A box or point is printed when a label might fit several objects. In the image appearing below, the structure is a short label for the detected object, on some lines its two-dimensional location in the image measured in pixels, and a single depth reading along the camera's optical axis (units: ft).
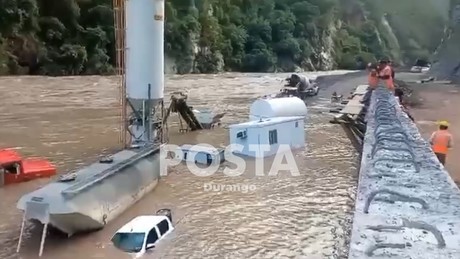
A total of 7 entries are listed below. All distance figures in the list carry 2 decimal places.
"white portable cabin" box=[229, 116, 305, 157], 69.56
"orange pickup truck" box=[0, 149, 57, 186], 57.52
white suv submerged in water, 41.22
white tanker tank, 80.23
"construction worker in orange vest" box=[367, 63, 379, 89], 115.44
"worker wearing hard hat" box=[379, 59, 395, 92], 110.81
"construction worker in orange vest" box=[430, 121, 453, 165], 53.67
